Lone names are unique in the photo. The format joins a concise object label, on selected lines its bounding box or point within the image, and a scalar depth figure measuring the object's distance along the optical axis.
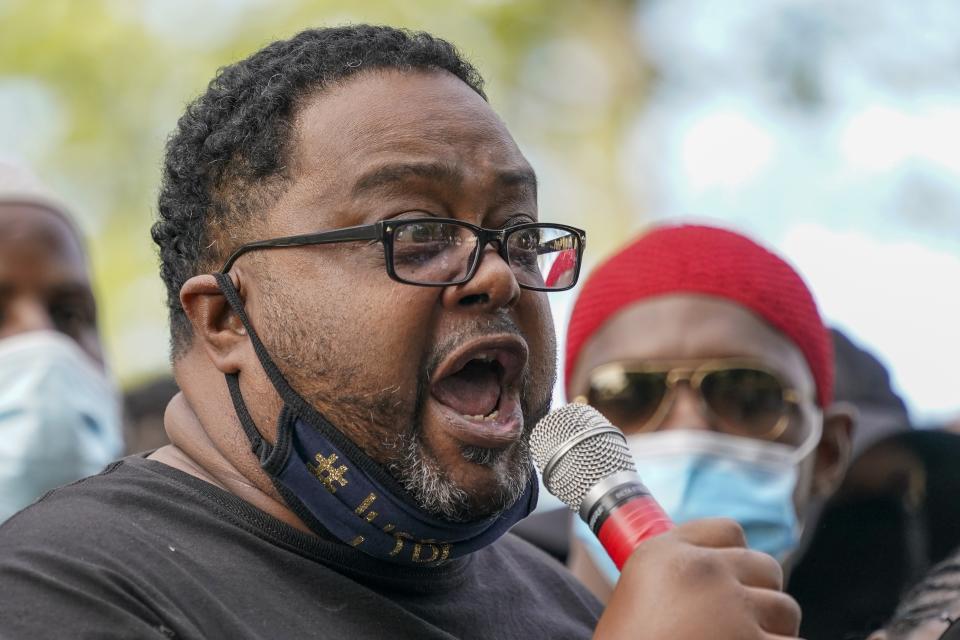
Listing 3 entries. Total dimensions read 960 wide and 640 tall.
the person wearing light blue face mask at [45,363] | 9.61
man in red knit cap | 9.48
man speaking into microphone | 5.61
